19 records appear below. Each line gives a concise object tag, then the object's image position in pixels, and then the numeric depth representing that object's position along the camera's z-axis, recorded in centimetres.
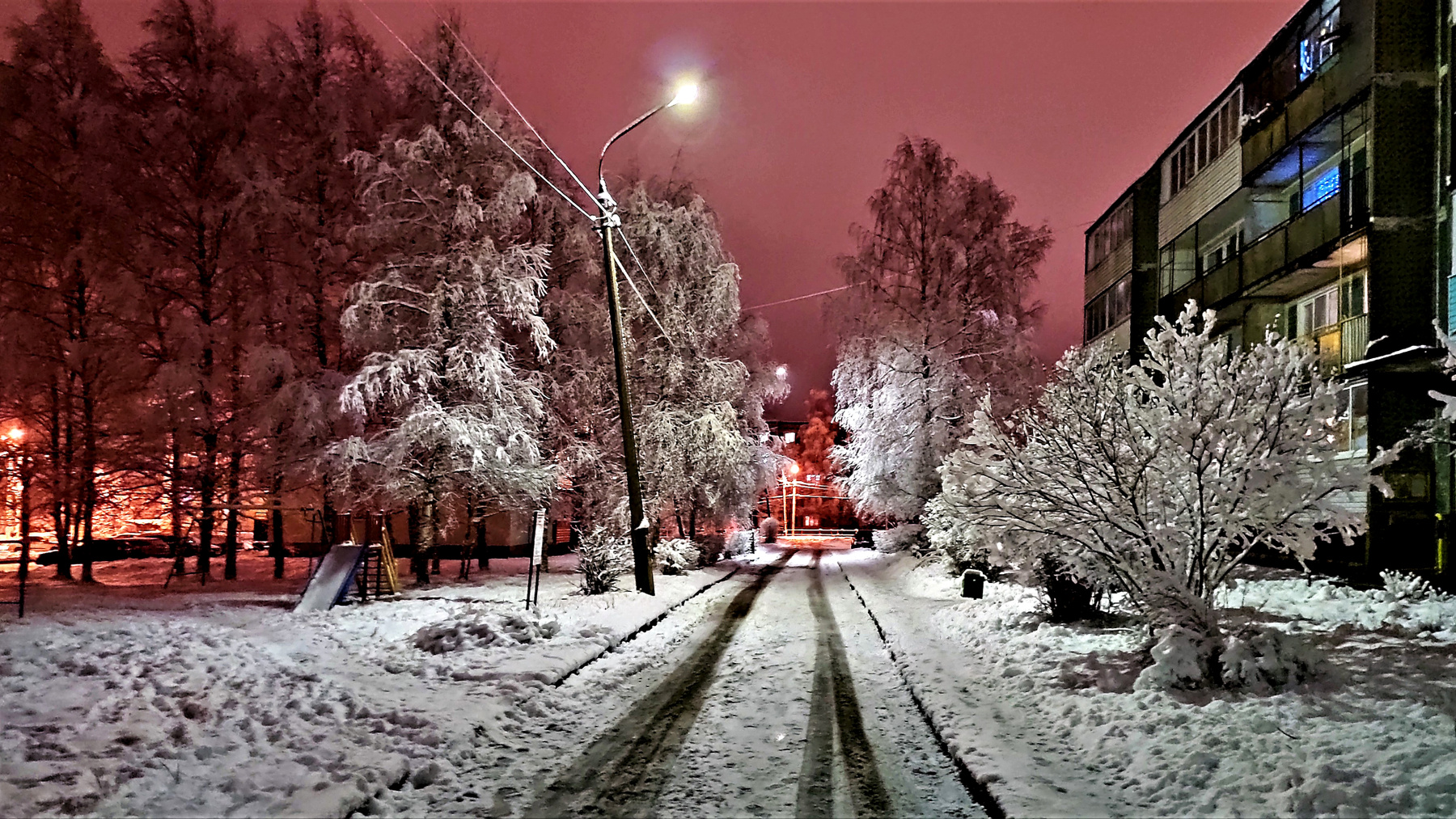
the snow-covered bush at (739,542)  3316
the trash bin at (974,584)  1641
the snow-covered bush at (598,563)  1712
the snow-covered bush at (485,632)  1057
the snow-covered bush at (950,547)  1775
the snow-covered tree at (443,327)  1725
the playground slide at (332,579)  1346
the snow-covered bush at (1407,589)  1224
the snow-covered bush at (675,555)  2205
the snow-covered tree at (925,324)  2559
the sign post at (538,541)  1357
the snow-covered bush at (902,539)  2678
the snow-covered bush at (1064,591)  1182
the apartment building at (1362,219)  1501
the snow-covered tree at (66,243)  1748
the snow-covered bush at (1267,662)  731
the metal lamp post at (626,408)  1594
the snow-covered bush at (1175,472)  807
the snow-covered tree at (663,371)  2236
